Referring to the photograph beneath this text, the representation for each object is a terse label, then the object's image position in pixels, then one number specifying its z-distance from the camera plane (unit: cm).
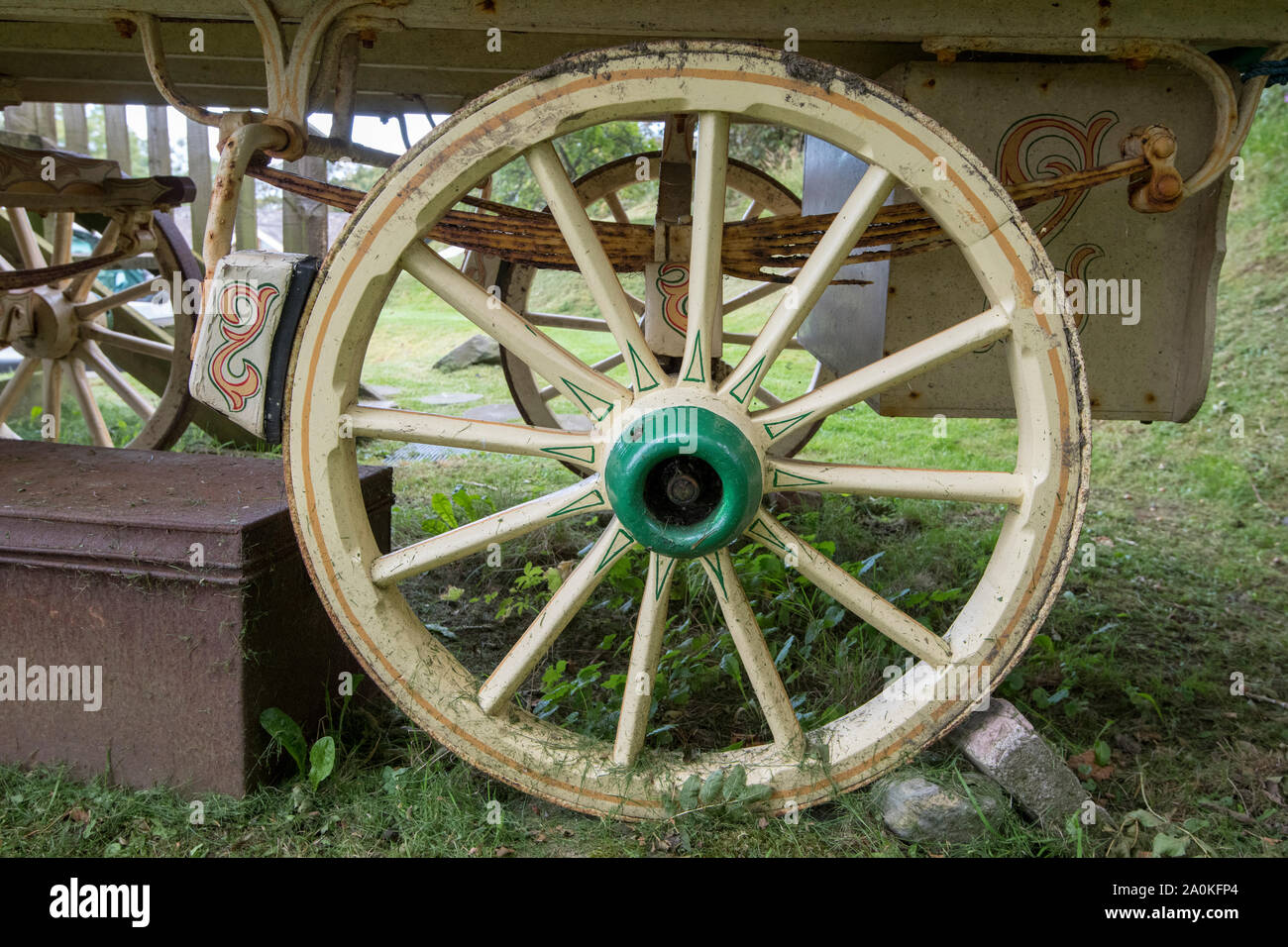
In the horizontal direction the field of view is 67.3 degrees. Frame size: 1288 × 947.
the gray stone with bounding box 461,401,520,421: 549
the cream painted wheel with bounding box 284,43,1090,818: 161
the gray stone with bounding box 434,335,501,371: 762
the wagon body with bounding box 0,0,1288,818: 163
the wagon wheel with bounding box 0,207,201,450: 359
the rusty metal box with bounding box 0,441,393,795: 187
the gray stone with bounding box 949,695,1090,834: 184
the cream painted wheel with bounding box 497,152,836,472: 323
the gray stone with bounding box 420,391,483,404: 606
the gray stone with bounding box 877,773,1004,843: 182
